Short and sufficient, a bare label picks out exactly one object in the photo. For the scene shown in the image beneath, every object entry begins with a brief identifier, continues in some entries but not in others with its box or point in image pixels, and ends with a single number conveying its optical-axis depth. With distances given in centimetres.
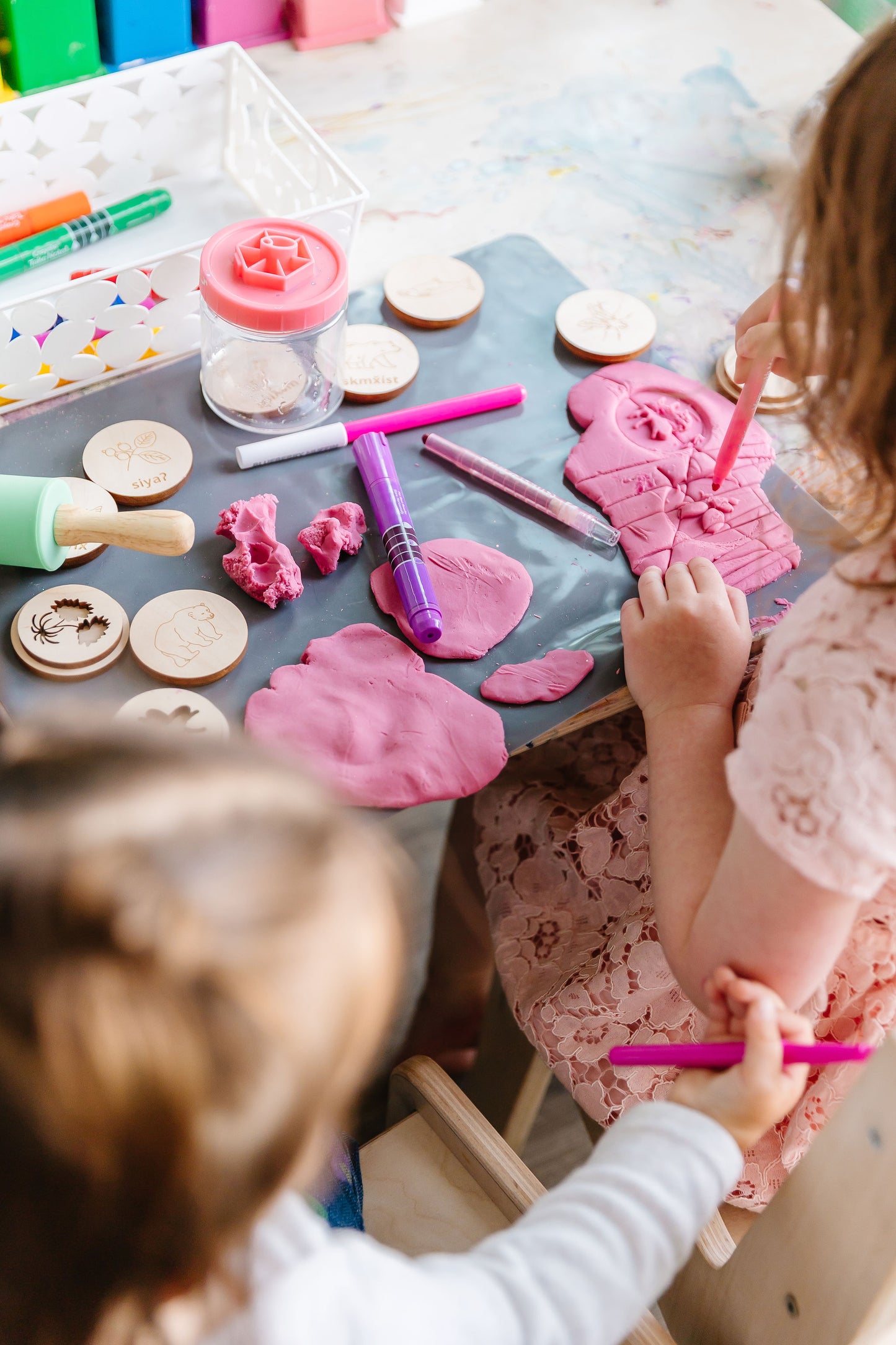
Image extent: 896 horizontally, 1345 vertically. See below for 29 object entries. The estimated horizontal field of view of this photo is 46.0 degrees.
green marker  80
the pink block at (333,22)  102
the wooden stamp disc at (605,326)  81
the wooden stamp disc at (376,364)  75
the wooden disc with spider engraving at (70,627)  59
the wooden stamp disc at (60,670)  59
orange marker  81
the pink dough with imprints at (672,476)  72
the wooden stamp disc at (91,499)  65
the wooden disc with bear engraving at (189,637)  60
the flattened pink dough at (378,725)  59
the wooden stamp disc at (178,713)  58
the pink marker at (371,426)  71
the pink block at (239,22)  98
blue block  91
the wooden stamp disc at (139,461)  68
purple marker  64
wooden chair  64
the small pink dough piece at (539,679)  63
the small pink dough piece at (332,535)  67
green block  85
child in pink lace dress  44
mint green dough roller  60
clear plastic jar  67
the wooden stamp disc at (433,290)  81
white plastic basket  70
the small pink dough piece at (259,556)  64
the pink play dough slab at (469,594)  65
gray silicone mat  63
